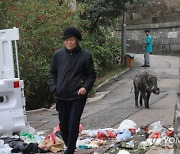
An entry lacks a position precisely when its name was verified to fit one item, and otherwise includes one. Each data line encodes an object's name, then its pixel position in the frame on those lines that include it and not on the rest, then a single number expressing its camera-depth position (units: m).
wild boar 19.56
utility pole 40.48
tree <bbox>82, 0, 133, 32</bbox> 35.75
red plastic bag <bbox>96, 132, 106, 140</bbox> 13.92
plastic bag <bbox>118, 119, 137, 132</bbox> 14.62
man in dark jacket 11.07
